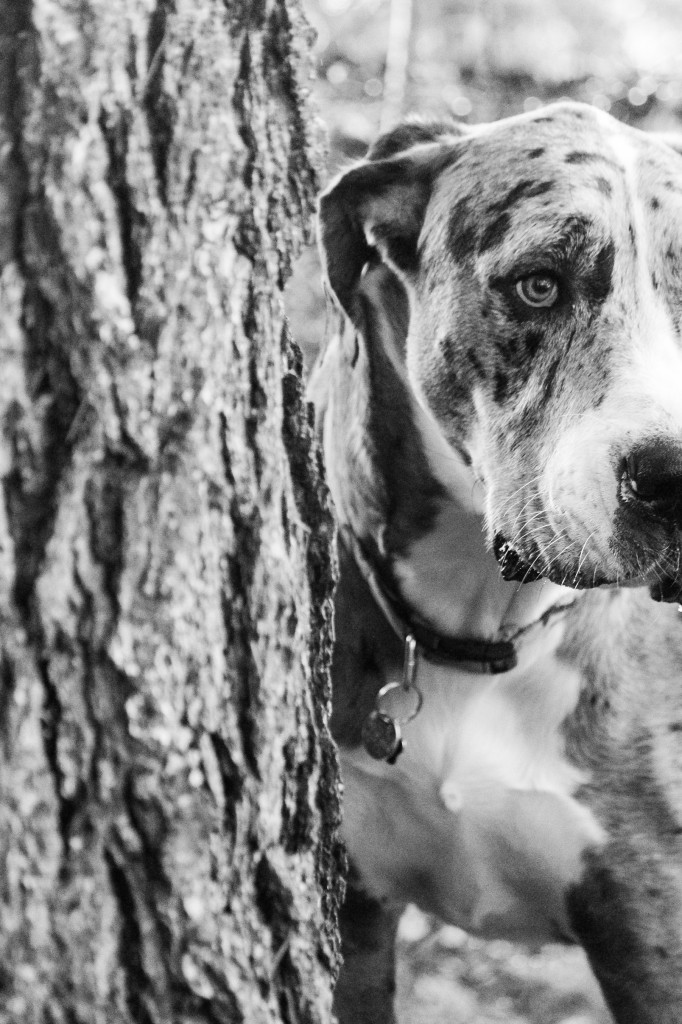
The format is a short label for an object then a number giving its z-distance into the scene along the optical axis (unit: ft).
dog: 6.90
